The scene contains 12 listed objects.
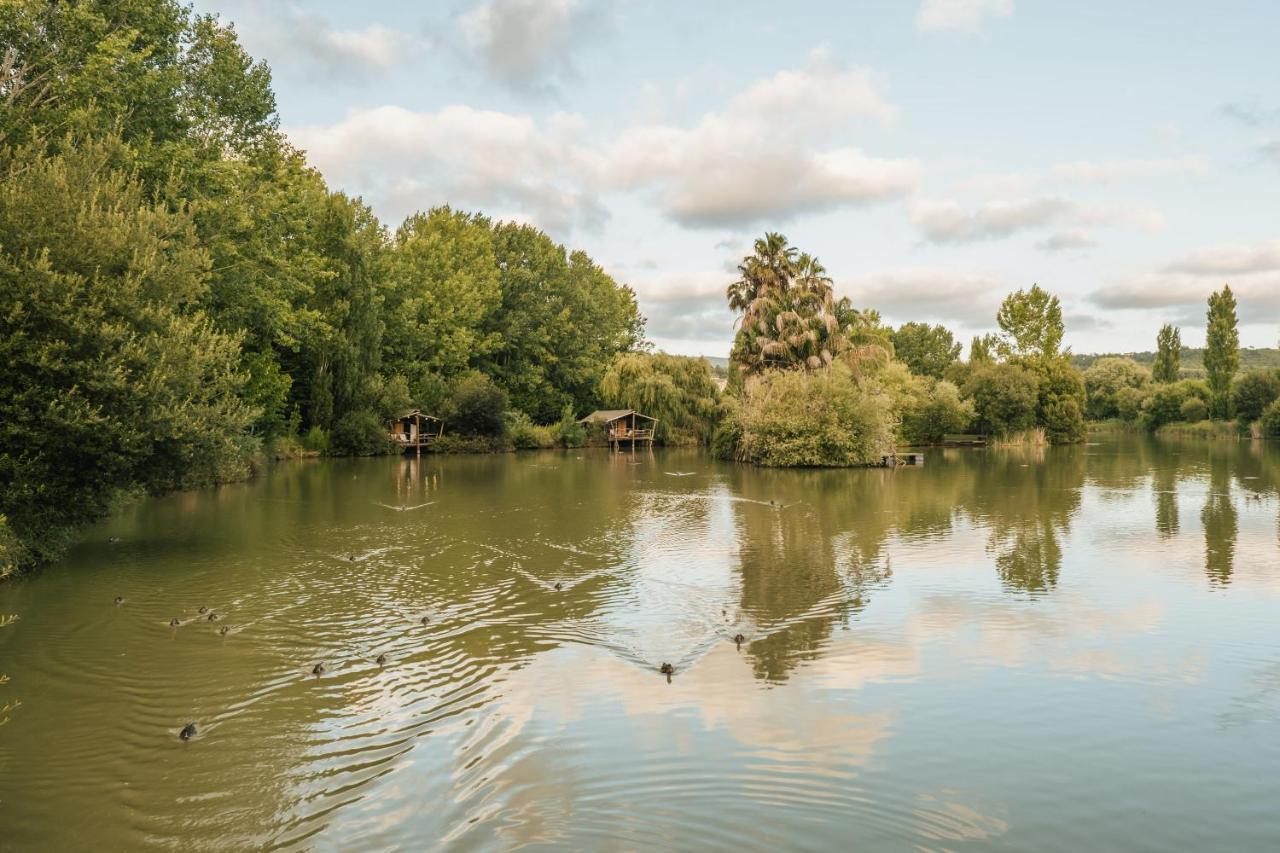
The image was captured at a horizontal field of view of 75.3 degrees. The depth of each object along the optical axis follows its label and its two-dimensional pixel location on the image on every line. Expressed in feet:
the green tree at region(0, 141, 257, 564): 46.26
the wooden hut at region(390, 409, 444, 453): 185.98
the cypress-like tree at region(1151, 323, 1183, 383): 309.01
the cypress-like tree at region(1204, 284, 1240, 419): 253.24
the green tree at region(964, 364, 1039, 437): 217.56
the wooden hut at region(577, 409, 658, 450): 213.87
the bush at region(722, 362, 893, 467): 138.21
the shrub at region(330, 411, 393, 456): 168.45
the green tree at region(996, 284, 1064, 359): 247.91
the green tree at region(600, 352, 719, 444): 217.77
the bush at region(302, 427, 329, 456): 163.84
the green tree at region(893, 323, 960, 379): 316.40
